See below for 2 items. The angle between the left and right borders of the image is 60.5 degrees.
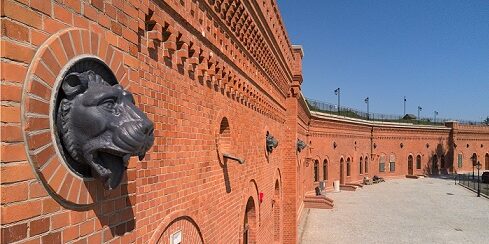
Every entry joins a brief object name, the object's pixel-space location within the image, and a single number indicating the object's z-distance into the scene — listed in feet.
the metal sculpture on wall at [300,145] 52.68
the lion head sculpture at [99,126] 7.39
